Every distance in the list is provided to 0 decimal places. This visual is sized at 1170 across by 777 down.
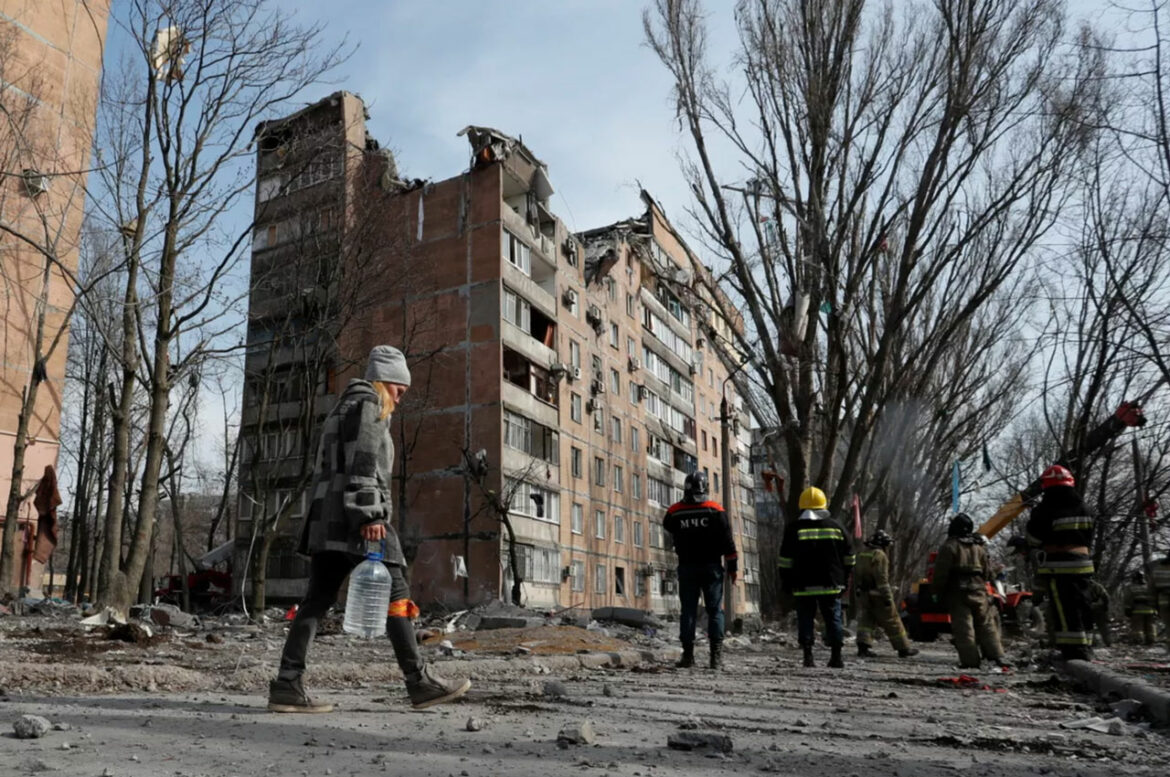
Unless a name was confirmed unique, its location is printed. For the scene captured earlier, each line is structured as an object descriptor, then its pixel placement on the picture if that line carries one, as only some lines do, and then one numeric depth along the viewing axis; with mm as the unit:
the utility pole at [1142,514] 22109
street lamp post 17297
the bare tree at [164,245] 12812
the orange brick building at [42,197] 17391
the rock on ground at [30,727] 3217
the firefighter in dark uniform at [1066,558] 8750
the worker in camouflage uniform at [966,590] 9688
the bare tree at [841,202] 14625
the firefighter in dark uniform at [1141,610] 16922
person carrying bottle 4352
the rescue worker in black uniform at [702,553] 8789
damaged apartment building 21062
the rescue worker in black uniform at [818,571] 9711
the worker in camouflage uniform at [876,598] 11969
